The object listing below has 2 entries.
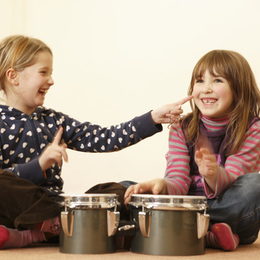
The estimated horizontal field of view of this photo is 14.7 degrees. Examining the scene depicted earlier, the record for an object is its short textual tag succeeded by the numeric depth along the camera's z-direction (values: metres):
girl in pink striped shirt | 2.98
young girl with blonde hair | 2.93
